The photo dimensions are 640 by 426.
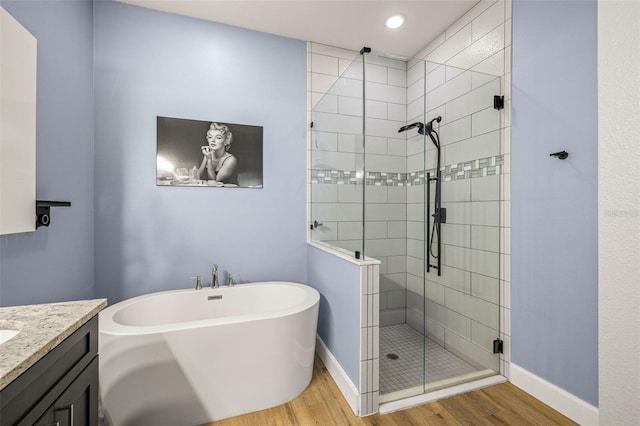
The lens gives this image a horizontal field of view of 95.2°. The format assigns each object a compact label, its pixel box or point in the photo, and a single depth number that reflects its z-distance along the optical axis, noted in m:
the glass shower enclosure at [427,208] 1.99
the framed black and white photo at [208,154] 2.37
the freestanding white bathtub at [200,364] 1.55
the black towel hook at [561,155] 1.65
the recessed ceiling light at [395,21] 2.41
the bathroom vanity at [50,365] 0.68
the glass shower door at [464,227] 2.09
